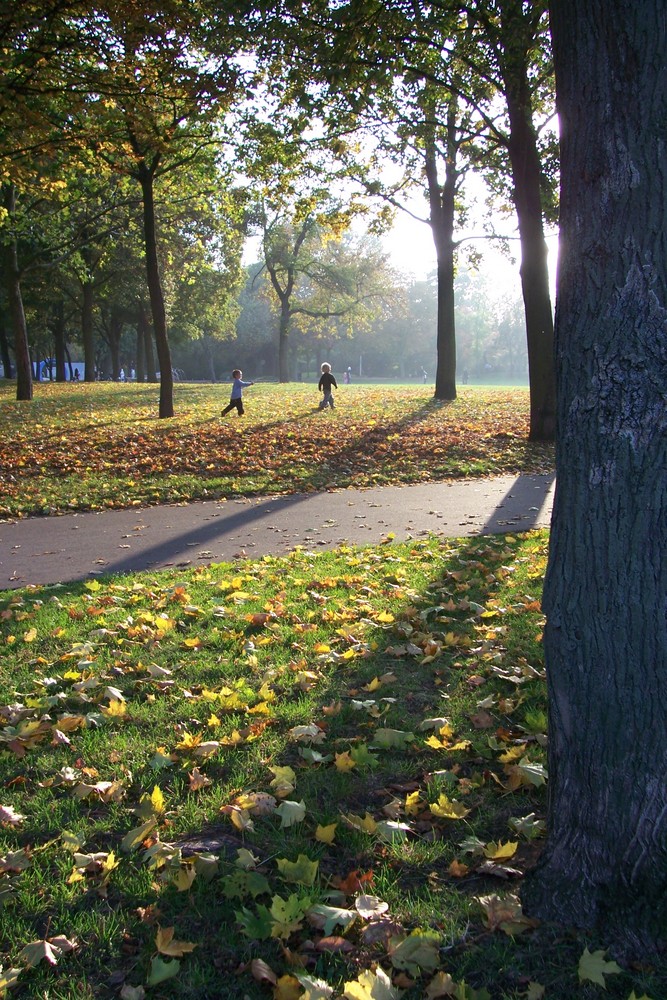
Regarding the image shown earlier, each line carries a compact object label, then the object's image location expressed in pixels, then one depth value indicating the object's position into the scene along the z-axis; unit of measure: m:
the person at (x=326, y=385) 21.89
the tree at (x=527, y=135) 11.23
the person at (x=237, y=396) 19.69
